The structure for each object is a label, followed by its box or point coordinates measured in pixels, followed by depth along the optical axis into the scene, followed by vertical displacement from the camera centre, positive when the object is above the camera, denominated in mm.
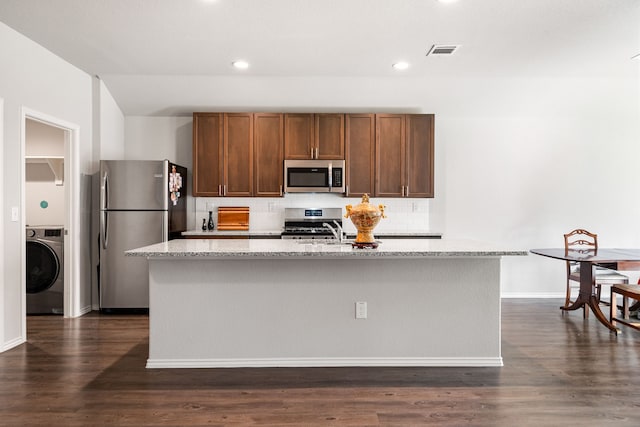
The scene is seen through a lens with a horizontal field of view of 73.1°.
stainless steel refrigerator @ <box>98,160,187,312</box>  4461 -152
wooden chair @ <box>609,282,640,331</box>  3662 -825
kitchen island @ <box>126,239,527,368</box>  2877 -690
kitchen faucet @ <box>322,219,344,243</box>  3133 -204
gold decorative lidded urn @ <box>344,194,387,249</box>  2867 -76
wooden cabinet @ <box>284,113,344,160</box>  4941 +831
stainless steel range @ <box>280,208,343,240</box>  4945 -139
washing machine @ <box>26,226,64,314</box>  4359 -637
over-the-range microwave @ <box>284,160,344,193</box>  4910 +359
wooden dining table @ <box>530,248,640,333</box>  3850 -483
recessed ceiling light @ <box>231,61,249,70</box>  4125 +1398
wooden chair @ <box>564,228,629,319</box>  4137 -643
